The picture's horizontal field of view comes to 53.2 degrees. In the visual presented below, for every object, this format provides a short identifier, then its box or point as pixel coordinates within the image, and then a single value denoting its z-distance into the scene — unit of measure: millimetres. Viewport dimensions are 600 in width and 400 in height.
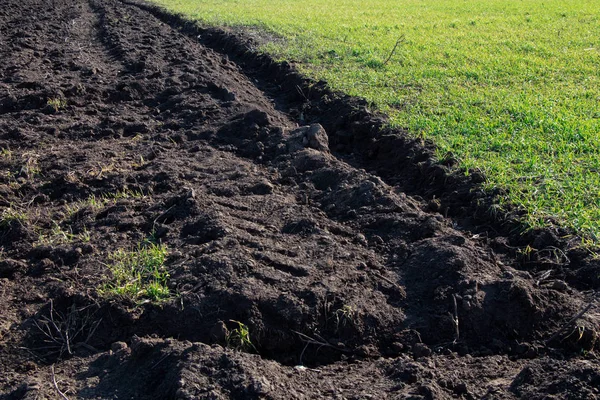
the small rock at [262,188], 5352
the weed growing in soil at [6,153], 6193
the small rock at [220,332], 3516
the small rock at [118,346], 3428
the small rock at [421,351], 3541
